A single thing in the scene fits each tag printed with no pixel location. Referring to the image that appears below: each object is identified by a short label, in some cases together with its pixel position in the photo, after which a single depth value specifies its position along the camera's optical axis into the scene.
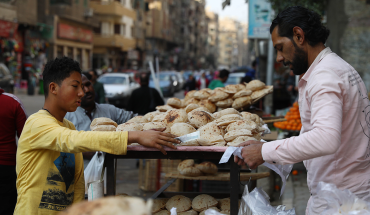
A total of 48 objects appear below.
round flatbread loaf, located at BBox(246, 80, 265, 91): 4.30
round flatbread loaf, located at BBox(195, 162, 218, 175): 3.99
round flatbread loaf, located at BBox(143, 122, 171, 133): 2.68
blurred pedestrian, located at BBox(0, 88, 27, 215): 3.27
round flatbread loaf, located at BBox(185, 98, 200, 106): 4.14
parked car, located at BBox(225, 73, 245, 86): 18.77
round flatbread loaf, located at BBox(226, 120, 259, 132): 2.69
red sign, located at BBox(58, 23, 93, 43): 30.29
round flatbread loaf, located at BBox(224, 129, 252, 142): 2.50
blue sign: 10.55
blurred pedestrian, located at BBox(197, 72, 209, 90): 20.87
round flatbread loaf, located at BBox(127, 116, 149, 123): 3.12
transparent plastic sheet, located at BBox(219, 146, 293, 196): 2.17
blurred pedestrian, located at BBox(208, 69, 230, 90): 8.98
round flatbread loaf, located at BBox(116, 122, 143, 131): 2.64
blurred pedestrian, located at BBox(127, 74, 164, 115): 7.57
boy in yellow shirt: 1.99
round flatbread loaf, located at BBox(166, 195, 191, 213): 2.97
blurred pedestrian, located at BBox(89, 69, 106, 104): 8.38
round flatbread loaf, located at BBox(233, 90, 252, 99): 4.09
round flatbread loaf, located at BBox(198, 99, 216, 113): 3.95
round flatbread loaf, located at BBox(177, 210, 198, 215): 2.91
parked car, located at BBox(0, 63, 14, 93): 14.54
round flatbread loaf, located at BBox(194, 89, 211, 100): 4.19
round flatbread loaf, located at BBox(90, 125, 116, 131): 2.69
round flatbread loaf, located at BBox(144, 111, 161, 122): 3.26
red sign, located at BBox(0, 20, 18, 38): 21.83
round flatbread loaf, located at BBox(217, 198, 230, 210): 2.96
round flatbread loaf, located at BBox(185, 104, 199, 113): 3.41
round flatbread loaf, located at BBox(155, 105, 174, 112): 3.86
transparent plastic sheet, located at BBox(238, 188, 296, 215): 2.26
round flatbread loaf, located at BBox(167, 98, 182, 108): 4.12
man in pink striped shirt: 1.71
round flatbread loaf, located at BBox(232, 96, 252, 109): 4.02
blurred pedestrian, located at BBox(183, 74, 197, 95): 17.59
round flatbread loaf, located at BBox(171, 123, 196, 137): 2.59
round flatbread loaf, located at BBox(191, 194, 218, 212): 2.93
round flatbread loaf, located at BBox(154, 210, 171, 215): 2.91
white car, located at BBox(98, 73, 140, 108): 17.75
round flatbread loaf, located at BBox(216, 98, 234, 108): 4.01
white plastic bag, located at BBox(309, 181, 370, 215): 1.79
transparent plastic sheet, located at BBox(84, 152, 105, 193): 3.08
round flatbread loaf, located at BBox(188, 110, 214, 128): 2.88
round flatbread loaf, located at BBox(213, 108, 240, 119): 3.26
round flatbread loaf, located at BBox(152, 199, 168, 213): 2.95
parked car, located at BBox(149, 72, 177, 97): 24.03
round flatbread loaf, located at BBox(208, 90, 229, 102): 4.02
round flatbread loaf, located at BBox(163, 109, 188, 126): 2.89
